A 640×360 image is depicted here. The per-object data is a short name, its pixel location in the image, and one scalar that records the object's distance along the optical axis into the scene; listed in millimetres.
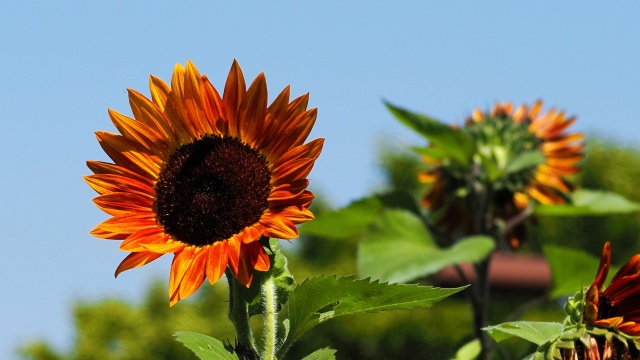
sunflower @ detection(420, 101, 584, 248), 3360
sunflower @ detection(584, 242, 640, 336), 2048
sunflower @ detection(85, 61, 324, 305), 1997
